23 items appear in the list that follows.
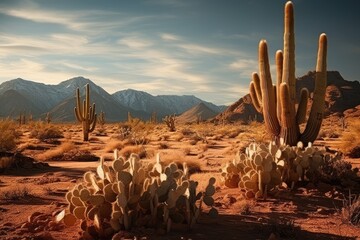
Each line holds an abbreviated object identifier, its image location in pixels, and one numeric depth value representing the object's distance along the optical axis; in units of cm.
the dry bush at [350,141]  1499
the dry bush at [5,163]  1112
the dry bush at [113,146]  1771
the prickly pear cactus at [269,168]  717
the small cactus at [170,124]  3784
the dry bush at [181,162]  1138
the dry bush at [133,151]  1543
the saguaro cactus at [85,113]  2470
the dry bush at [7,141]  1553
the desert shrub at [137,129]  2234
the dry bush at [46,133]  2494
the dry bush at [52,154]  1502
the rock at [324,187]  791
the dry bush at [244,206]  629
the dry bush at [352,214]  577
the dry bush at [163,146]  1930
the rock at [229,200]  708
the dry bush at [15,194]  716
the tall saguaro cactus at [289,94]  1042
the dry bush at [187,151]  1614
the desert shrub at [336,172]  833
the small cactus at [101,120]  4481
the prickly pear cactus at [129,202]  482
